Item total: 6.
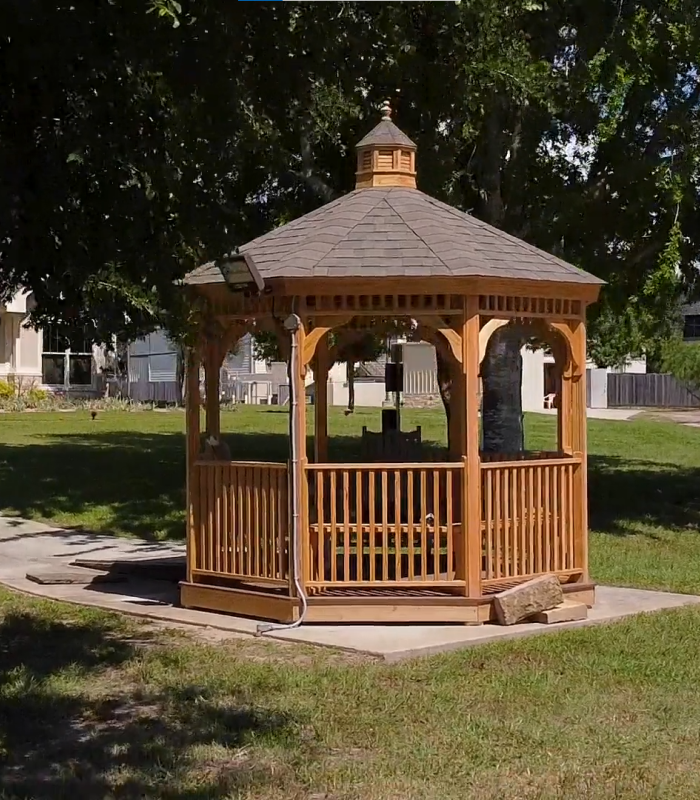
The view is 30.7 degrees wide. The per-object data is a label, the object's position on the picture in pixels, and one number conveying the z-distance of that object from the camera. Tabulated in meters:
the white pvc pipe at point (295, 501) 9.30
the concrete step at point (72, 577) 11.28
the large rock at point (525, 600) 9.21
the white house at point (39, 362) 39.06
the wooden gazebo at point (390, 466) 9.32
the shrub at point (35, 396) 37.78
